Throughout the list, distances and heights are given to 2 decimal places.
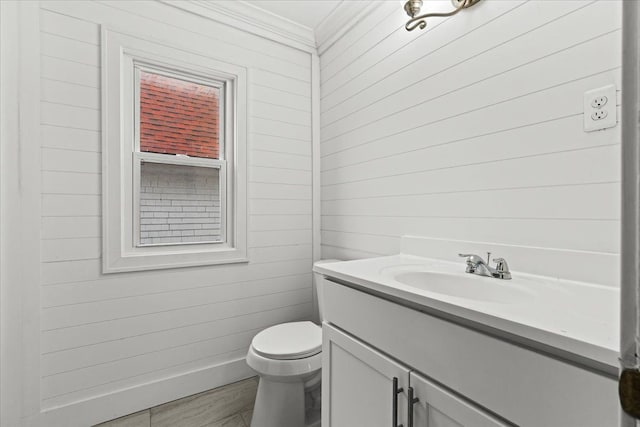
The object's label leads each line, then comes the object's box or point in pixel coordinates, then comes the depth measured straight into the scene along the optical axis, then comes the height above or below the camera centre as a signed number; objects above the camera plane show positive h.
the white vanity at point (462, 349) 0.54 -0.31
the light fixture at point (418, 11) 1.27 +0.90
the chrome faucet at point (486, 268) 1.01 -0.19
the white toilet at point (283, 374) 1.38 -0.72
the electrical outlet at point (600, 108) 0.87 +0.31
